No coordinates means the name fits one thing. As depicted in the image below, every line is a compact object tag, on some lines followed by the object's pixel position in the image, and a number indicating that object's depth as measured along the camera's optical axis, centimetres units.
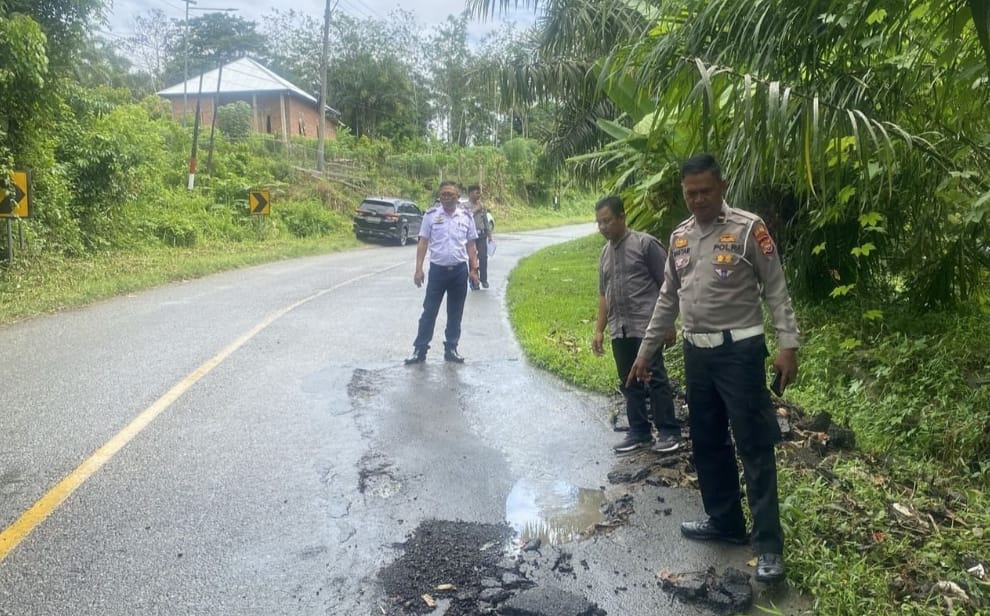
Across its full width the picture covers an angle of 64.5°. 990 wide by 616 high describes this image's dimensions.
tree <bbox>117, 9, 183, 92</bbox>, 6319
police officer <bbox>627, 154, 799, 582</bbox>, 352
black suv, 2694
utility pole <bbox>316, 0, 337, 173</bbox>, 3115
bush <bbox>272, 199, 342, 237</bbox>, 2789
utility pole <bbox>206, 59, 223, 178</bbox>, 2908
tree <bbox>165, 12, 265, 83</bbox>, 6038
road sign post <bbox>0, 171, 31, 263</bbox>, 1266
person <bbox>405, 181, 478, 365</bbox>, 803
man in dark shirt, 520
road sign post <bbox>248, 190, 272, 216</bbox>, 2258
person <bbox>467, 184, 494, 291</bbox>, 1353
